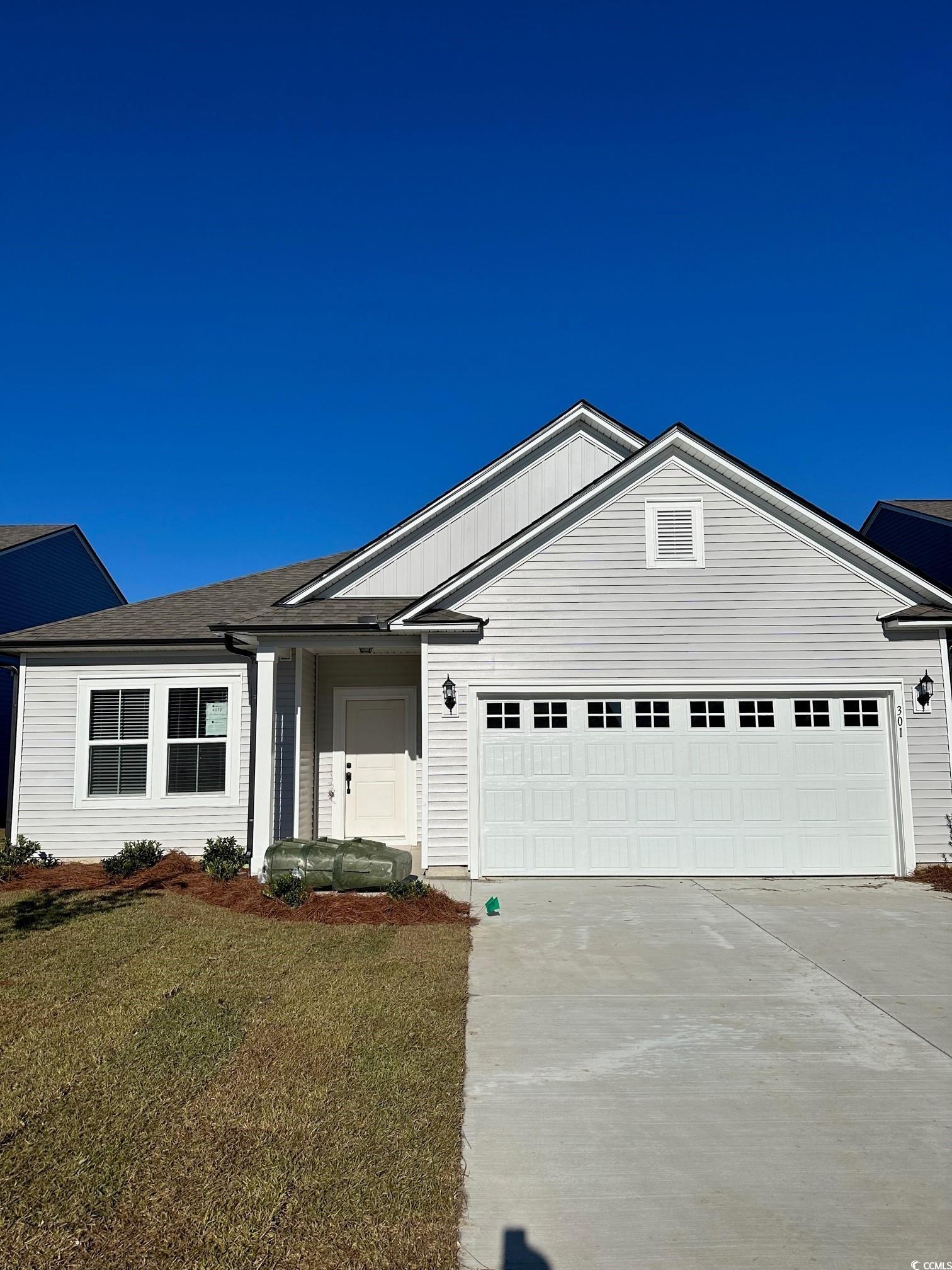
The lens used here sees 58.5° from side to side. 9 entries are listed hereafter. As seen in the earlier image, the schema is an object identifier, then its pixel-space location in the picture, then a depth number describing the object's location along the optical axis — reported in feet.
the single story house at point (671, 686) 35.96
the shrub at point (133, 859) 36.47
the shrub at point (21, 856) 36.27
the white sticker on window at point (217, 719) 41.27
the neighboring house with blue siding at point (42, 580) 64.08
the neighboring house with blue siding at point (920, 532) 64.44
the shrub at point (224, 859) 35.09
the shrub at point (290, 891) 30.60
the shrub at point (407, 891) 30.22
